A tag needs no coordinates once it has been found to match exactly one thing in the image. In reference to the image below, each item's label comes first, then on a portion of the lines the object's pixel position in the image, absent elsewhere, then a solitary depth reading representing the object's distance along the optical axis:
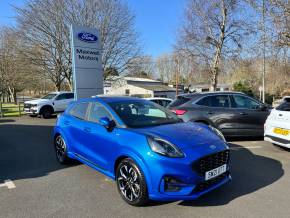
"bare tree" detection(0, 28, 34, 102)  19.25
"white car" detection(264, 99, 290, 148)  5.08
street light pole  10.75
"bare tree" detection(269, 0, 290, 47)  9.93
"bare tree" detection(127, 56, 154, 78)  20.67
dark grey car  6.49
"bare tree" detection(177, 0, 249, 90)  18.08
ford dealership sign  10.06
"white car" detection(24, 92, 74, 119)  14.49
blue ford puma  2.91
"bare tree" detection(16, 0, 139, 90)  18.34
